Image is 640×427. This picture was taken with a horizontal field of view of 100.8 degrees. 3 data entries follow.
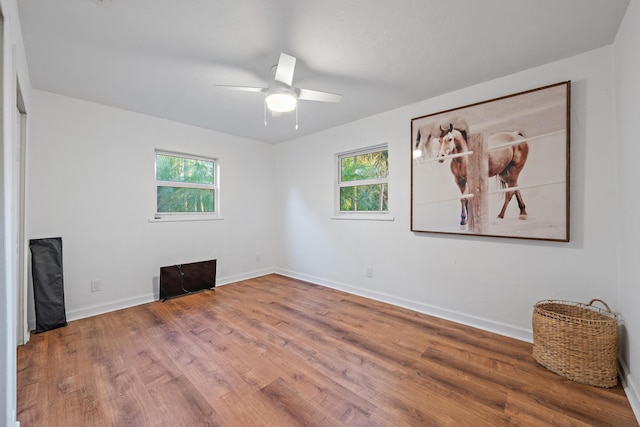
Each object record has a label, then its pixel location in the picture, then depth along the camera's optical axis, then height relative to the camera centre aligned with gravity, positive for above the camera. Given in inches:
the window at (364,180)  132.1 +15.9
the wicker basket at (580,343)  65.9 -34.5
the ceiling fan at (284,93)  77.0 +37.5
